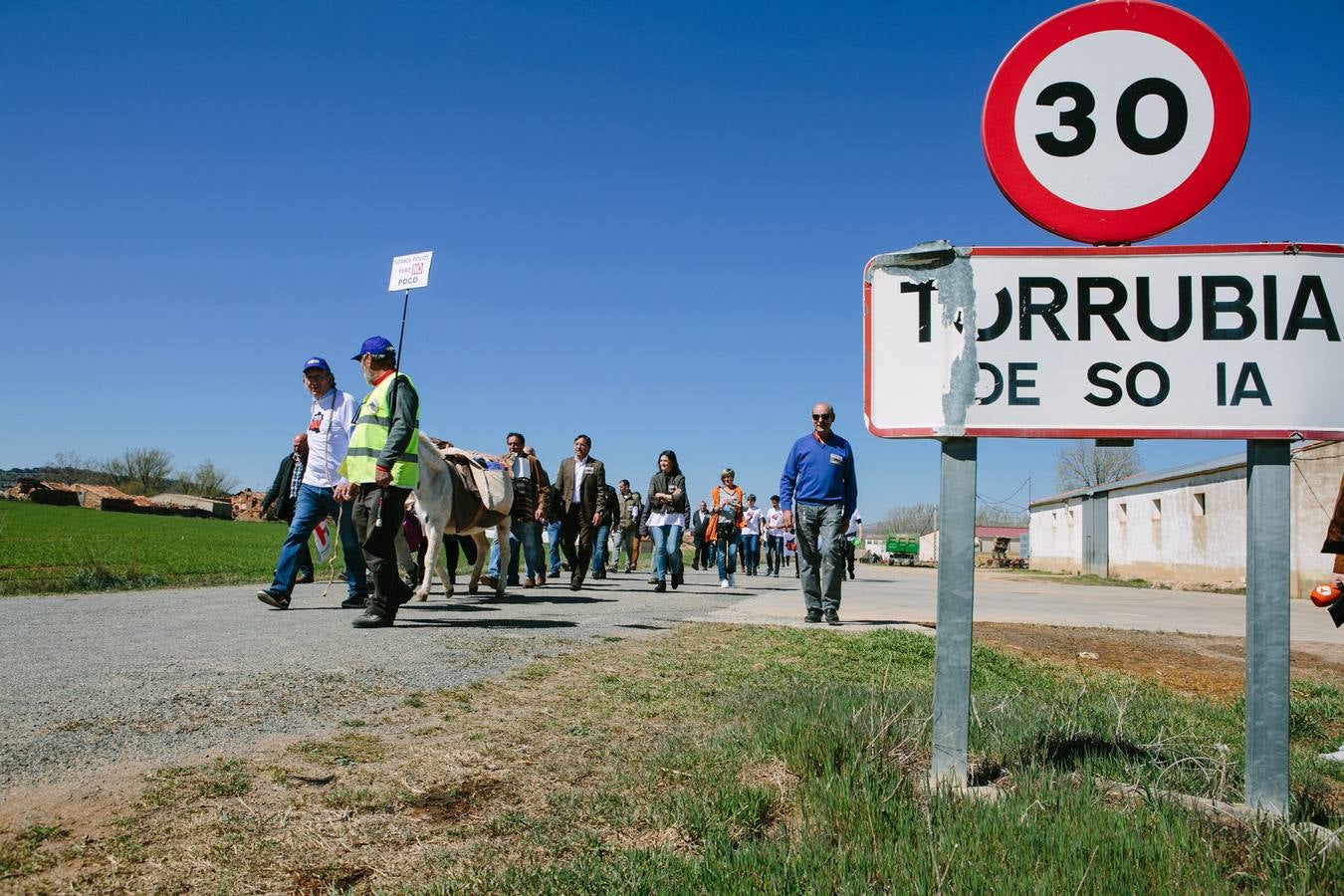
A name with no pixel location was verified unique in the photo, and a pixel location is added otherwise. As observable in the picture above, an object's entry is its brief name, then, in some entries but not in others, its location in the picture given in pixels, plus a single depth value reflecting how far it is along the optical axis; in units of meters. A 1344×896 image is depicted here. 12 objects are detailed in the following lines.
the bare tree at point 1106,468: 93.12
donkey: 9.98
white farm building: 25.20
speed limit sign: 3.14
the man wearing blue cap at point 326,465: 9.59
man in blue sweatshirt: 9.98
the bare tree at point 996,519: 154.50
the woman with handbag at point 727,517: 18.23
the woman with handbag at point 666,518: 14.66
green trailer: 80.88
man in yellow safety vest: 7.56
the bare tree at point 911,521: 162.79
